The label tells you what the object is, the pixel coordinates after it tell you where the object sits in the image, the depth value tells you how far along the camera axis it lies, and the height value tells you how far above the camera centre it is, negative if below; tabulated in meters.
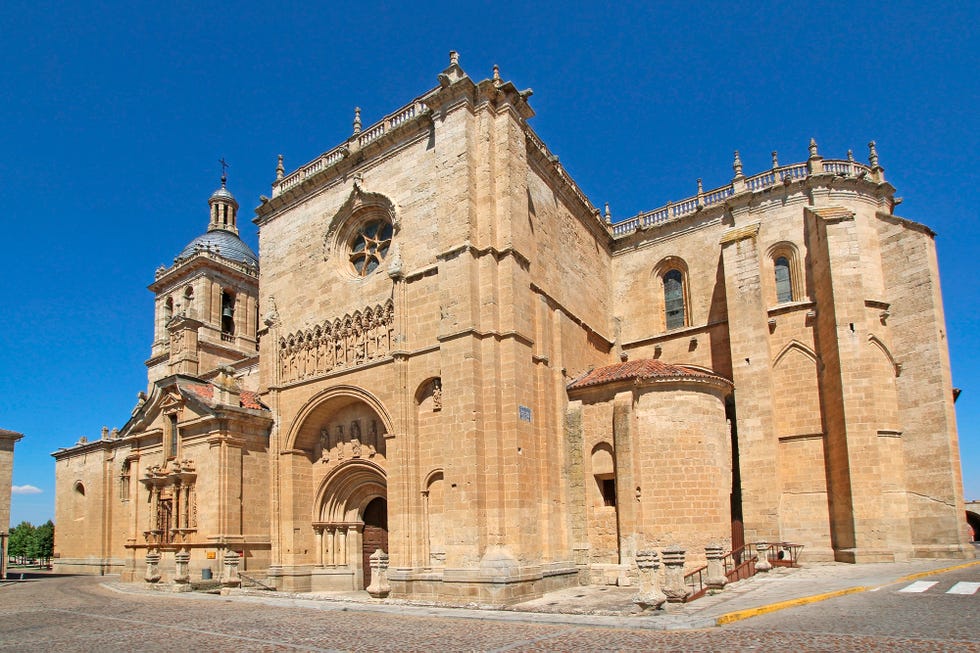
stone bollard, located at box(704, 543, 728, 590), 14.23 -2.45
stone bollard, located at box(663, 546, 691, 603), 12.58 -2.20
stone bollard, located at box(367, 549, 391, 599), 15.86 -2.66
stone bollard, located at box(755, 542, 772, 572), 16.97 -2.68
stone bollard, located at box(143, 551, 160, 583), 21.44 -3.05
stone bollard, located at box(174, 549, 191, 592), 19.52 -3.00
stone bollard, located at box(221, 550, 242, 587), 18.92 -2.84
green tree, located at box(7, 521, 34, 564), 61.00 -6.31
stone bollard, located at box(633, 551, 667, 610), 11.84 -2.26
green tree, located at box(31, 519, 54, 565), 57.84 -6.10
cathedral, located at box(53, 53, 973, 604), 17.20 +1.74
